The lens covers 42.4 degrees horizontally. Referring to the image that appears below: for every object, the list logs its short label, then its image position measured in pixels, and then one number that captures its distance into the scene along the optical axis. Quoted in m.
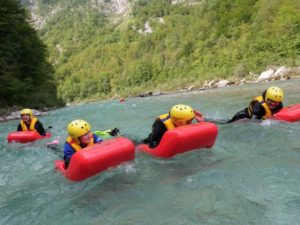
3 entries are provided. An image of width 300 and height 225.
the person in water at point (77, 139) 6.67
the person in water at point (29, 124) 11.66
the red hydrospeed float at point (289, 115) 8.86
